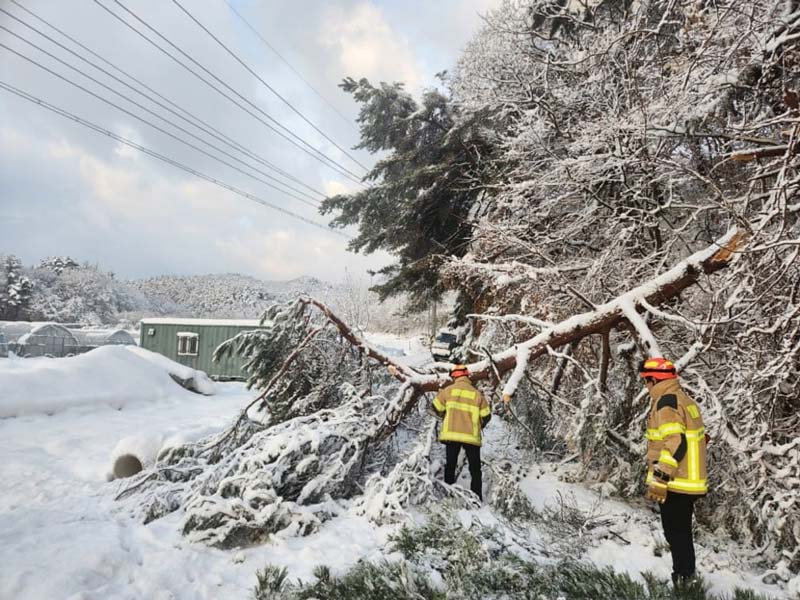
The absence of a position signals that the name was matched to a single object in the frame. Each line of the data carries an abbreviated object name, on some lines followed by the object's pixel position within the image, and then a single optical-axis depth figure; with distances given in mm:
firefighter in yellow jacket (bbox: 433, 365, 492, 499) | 5055
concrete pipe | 6434
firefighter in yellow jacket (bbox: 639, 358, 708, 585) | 3170
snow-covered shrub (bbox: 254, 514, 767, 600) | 2850
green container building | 20734
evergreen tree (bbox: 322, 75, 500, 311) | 10188
